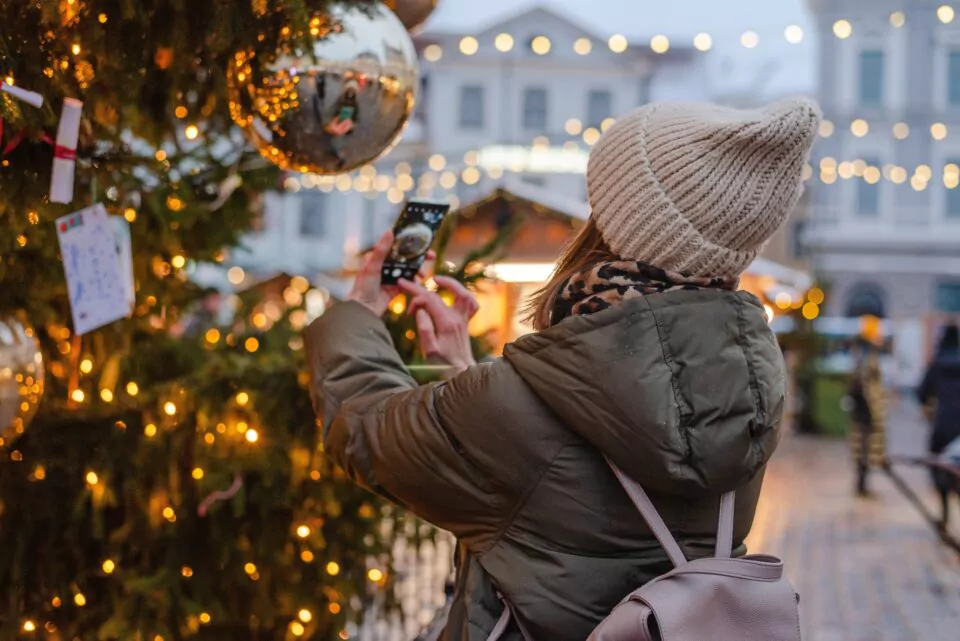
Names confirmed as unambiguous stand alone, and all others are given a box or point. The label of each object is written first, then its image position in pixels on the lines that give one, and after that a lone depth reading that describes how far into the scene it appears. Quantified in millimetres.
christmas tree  2510
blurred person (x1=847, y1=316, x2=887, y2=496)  11734
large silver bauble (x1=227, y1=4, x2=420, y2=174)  2346
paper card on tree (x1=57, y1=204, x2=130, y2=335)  2408
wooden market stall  11047
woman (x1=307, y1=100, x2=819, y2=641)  1640
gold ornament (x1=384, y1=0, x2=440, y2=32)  2875
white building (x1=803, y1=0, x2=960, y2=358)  36125
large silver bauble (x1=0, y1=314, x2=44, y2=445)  2252
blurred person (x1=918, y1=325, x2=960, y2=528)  8664
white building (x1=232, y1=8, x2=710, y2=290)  34438
